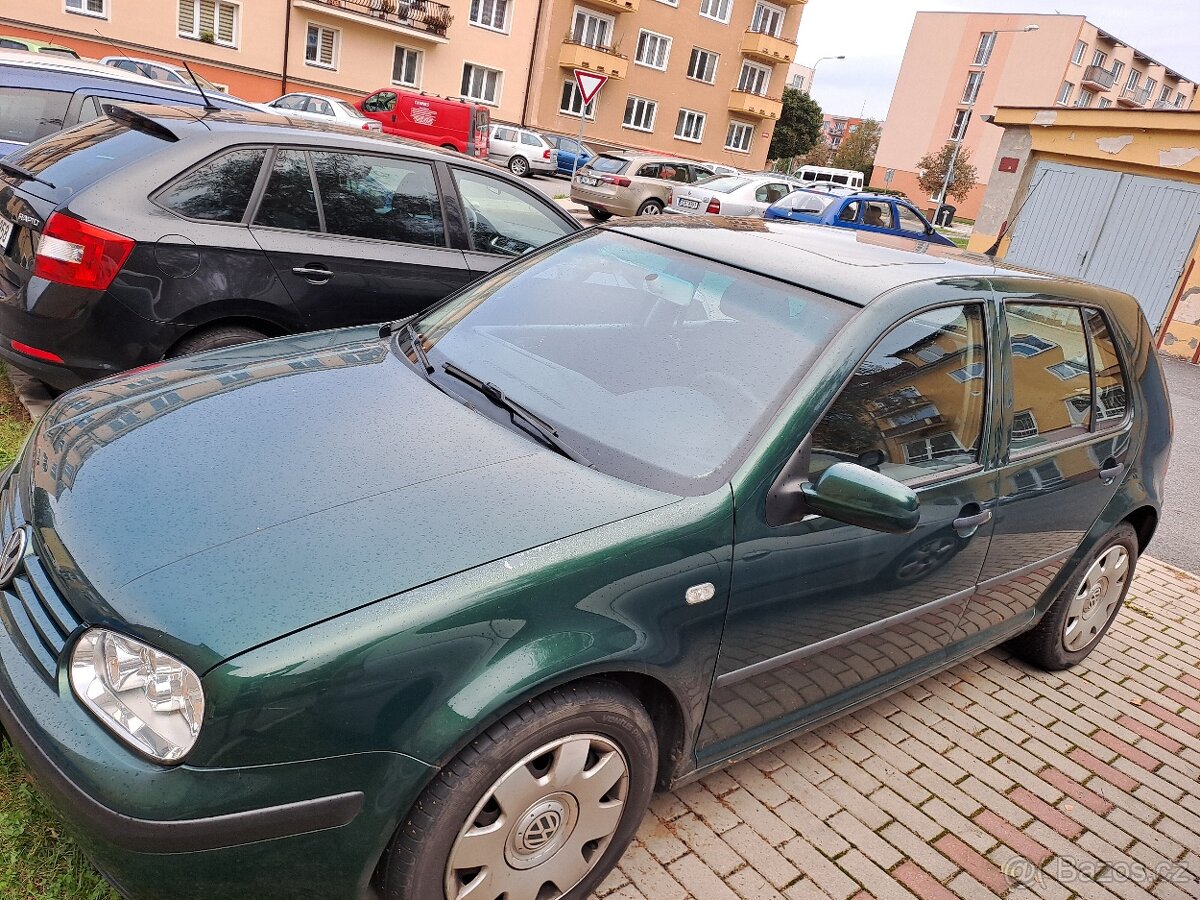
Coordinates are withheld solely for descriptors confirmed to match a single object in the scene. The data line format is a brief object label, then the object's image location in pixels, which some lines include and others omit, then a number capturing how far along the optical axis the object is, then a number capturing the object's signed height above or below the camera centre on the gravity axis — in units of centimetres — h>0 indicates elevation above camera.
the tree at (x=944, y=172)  4978 +117
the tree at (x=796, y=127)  5491 +214
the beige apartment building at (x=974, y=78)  6300 +856
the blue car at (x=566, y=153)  3114 -115
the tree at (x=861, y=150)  6681 +187
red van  2616 -89
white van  3819 -21
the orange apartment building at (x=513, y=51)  2847 +126
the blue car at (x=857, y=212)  1602 -66
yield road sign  1483 +57
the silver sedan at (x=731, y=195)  1881 -93
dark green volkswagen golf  171 -98
